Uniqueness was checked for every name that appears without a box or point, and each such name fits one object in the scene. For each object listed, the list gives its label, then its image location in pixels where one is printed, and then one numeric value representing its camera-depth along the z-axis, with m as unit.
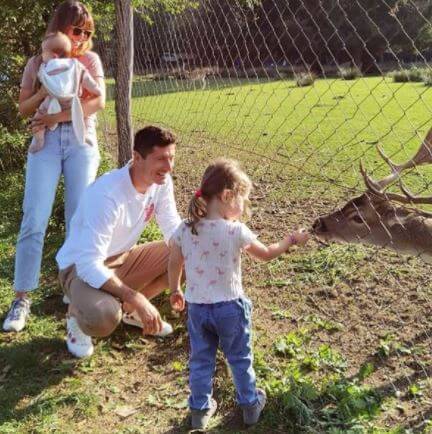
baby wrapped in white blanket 3.98
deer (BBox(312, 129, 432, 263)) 4.21
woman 4.04
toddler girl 2.84
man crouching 3.24
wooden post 5.38
